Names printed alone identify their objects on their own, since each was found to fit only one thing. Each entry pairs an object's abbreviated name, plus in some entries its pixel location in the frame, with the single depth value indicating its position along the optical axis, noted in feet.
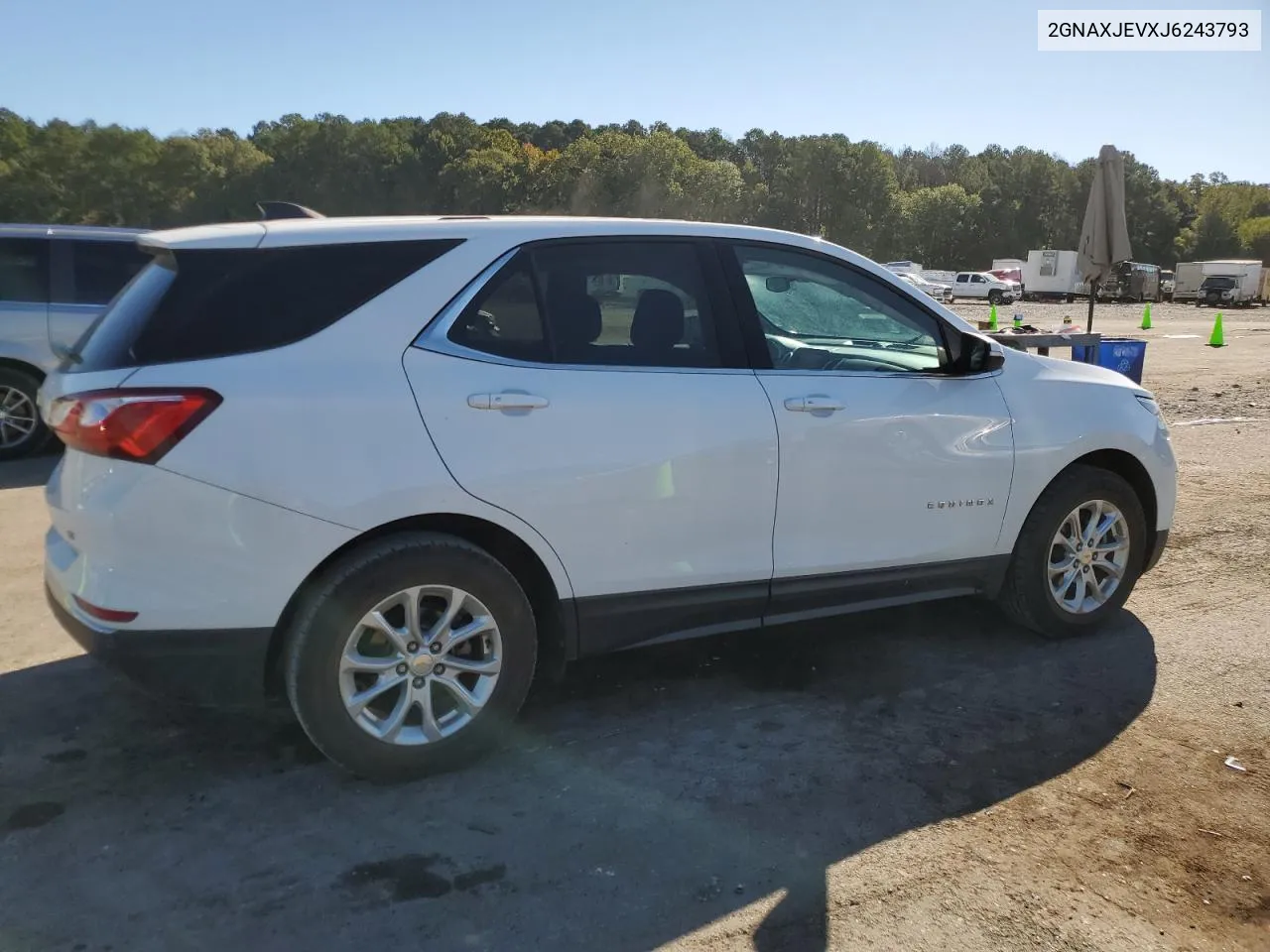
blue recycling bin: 32.37
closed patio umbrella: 38.09
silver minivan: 27.32
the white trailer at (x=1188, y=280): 168.35
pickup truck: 167.84
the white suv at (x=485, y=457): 9.75
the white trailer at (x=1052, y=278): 174.29
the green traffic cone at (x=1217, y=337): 74.64
